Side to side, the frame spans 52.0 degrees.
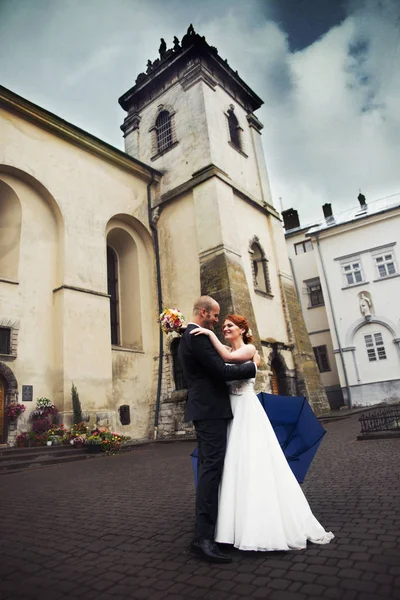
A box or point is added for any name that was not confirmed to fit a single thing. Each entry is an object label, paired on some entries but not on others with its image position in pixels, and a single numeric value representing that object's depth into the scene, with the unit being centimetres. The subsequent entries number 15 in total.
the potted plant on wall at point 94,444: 1221
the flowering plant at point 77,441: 1239
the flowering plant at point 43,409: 1307
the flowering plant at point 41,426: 1275
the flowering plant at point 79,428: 1299
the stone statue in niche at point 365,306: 2536
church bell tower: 1756
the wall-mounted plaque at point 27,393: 1320
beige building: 1438
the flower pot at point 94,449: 1220
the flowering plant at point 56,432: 1263
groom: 324
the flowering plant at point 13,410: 1259
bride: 315
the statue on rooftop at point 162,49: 2375
